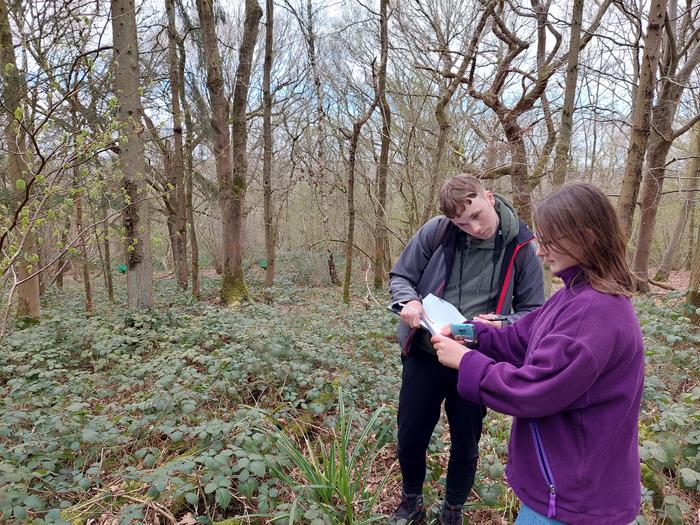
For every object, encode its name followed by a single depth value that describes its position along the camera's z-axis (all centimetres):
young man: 179
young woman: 108
